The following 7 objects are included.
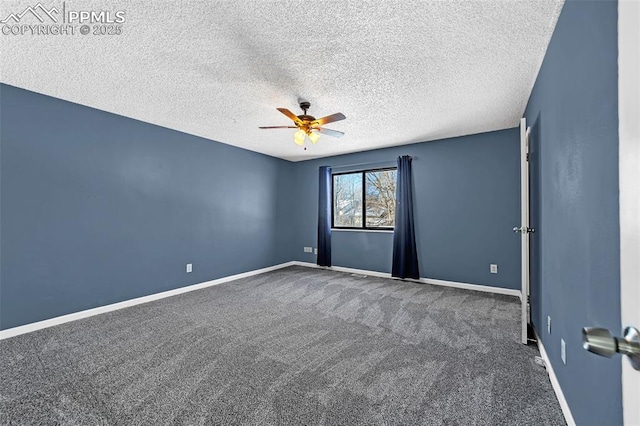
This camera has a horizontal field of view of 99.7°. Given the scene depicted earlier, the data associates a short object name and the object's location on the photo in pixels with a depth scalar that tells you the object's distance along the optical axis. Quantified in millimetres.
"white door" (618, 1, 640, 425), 473
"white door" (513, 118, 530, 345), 2288
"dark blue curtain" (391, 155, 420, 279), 4523
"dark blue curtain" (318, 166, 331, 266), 5496
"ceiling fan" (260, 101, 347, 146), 2688
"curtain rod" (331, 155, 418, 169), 4637
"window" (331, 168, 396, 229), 5062
